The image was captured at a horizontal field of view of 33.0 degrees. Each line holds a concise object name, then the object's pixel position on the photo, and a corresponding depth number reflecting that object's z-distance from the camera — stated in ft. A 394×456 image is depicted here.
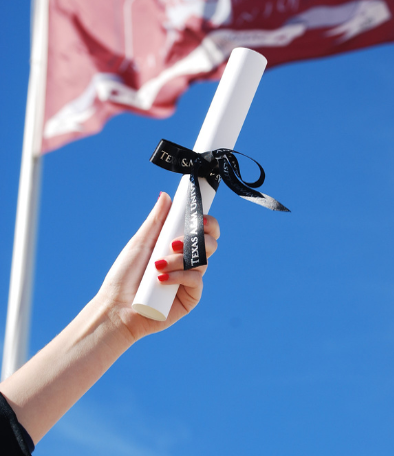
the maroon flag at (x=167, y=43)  24.02
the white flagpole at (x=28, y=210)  20.62
